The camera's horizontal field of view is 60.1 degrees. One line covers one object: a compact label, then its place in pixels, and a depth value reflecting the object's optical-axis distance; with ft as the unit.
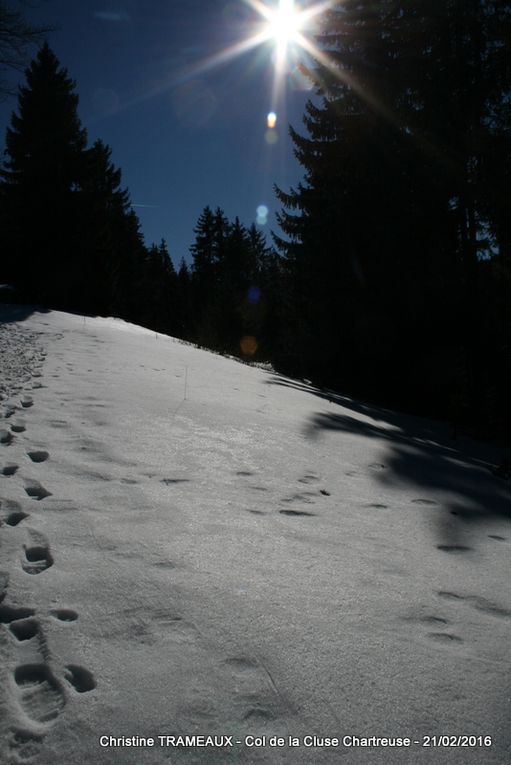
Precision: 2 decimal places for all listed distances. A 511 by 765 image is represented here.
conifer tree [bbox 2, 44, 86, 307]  62.28
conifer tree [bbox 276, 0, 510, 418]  38.01
